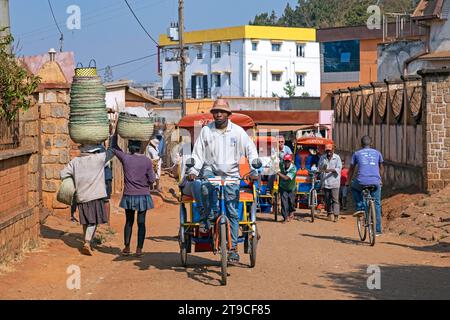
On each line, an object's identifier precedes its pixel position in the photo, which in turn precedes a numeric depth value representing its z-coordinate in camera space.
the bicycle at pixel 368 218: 15.77
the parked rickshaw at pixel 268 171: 21.97
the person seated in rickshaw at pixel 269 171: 22.52
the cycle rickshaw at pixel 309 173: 22.11
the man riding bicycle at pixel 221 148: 11.59
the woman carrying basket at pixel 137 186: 13.66
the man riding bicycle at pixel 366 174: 16.27
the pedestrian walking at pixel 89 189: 14.13
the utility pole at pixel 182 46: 39.25
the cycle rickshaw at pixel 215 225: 11.38
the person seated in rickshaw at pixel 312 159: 24.58
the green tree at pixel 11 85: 13.00
